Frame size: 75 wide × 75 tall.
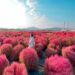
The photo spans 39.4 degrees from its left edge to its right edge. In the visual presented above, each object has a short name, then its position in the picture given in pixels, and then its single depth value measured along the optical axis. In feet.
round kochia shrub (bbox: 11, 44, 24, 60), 12.82
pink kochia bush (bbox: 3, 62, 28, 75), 9.41
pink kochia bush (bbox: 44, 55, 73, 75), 10.21
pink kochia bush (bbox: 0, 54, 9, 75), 10.43
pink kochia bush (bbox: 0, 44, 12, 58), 13.16
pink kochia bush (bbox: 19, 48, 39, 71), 11.32
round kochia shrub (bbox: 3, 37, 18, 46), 16.04
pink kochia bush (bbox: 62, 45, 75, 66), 12.42
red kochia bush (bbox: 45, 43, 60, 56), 13.84
